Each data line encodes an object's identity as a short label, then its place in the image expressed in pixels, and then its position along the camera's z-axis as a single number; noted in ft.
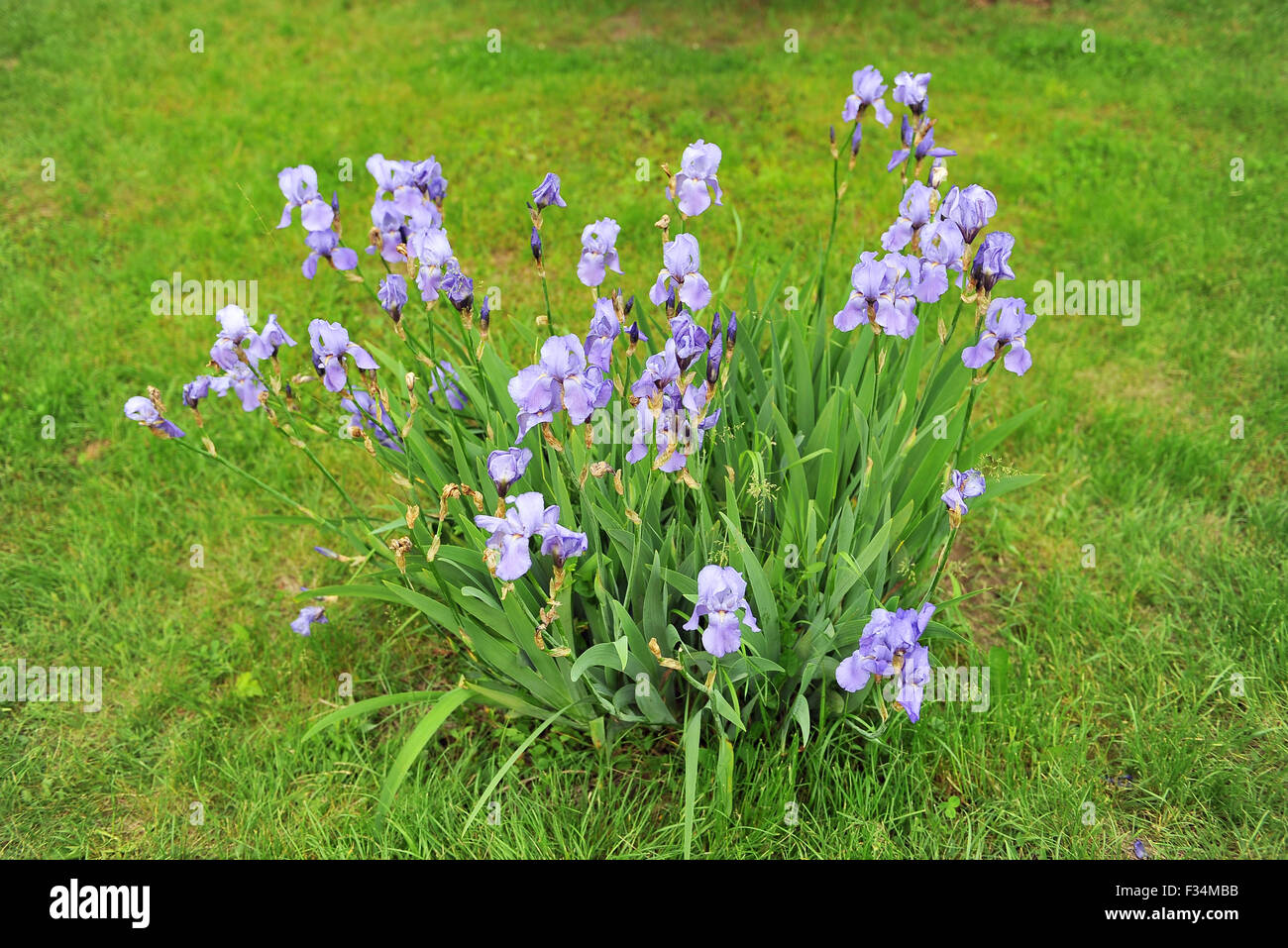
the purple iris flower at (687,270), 6.71
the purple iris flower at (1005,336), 6.51
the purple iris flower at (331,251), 7.59
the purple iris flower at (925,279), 6.92
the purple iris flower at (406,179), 7.62
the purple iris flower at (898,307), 6.86
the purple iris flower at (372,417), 7.97
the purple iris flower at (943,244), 6.61
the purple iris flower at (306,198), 7.49
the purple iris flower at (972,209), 6.28
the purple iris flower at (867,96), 8.20
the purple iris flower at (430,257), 6.88
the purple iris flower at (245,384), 7.32
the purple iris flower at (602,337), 6.76
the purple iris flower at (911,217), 7.18
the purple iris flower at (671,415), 6.17
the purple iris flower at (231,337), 6.95
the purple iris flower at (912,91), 7.69
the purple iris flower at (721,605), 6.06
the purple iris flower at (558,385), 6.19
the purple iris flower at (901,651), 6.15
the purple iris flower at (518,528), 5.81
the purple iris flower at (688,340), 6.06
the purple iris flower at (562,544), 6.02
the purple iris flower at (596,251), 7.17
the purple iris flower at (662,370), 6.07
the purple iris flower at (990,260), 6.22
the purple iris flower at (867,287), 6.70
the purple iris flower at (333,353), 6.80
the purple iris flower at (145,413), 6.82
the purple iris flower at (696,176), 6.96
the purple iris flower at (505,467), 6.13
